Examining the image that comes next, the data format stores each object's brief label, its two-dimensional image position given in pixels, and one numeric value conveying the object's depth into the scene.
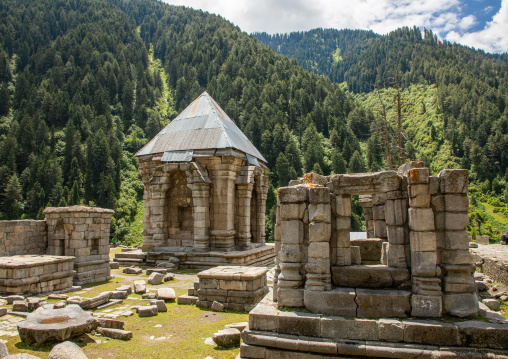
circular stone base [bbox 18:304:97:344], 5.79
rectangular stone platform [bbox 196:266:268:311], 8.53
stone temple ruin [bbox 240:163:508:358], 4.91
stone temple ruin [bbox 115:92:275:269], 15.29
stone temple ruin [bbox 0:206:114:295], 10.47
